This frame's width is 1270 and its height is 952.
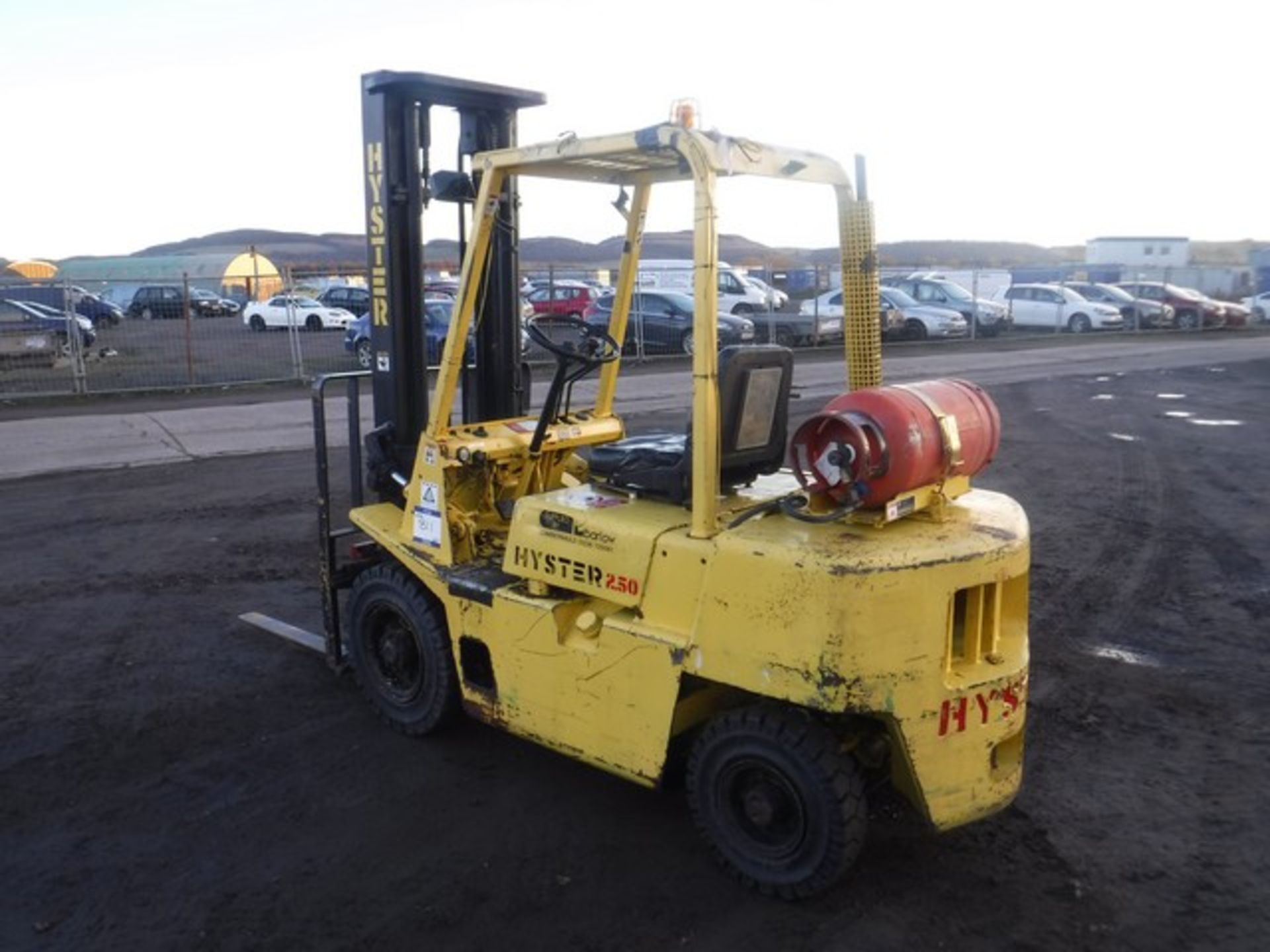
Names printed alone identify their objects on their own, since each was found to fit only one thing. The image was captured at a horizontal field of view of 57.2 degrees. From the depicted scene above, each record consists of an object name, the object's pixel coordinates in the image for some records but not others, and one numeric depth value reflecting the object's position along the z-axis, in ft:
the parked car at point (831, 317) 92.94
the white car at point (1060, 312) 110.42
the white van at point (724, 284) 95.86
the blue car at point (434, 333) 57.62
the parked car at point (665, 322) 81.25
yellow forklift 12.67
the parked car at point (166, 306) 81.87
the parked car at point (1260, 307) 130.72
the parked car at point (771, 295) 93.82
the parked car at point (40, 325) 68.18
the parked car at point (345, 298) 124.88
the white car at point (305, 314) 99.19
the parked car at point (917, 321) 98.37
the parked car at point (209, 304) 86.84
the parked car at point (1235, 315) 118.93
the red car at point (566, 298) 96.22
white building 202.69
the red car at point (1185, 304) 117.70
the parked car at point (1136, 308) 114.52
